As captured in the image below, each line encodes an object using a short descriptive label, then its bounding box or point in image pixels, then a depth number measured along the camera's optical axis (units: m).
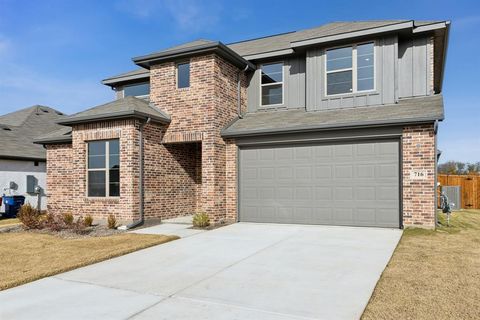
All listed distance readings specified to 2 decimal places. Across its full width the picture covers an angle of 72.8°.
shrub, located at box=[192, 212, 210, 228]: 10.14
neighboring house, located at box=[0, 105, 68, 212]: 15.71
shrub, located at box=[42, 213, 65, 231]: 9.74
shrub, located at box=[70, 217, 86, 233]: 9.31
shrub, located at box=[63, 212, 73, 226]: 9.99
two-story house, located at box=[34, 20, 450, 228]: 9.48
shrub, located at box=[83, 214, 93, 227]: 10.11
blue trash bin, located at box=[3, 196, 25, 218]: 14.84
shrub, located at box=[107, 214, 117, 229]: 9.92
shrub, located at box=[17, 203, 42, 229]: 10.12
